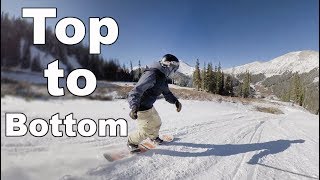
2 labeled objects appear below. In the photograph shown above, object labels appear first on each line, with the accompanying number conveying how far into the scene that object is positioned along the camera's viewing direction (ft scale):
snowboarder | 7.88
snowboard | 7.20
